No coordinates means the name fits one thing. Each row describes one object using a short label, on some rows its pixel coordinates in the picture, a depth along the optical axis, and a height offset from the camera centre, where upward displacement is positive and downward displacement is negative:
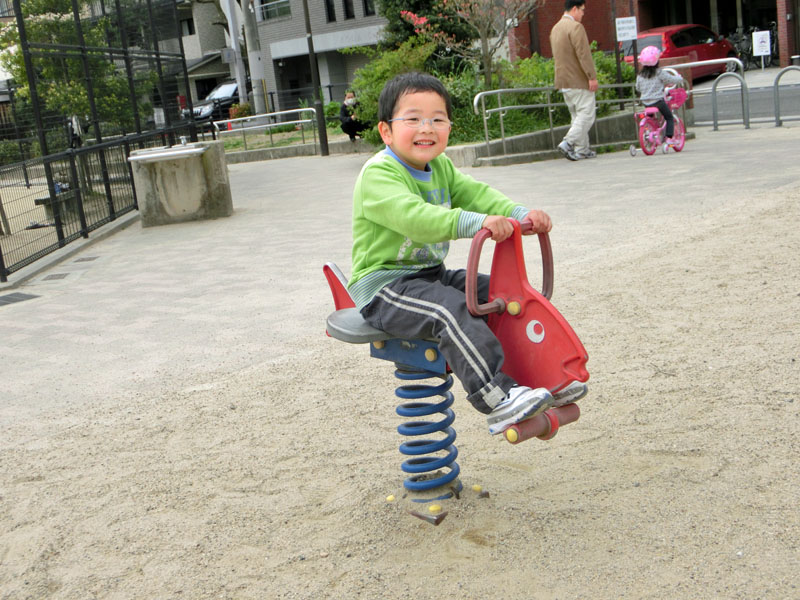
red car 29.69 +1.65
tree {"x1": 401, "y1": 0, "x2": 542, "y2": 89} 16.36 +1.79
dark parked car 36.31 +1.88
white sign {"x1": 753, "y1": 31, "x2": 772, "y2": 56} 27.80 +1.18
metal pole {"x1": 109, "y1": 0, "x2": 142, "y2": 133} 13.79 +1.45
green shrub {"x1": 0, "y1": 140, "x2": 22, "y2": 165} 12.88 +0.31
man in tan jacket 13.67 +0.52
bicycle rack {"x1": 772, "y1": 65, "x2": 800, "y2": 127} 15.51 -0.34
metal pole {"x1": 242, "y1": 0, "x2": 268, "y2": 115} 38.97 +4.10
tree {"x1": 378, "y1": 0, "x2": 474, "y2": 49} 20.09 +2.26
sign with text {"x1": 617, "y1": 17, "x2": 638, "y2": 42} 18.91 +1.44
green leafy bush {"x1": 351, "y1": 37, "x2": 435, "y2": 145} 17.50 +1.09
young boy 2.95 -0.38
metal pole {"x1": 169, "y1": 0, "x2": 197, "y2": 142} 16.60 +1.24
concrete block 11.82 -0.39
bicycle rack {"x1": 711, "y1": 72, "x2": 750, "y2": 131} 16.16 -0.25
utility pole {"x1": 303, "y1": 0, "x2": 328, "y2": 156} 21.84 +0.51
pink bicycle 13.70 -0.57
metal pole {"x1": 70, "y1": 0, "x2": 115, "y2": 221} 12.17 +1.03
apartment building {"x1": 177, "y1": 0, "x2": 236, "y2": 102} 51.40 +6.02
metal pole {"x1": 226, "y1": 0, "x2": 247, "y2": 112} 38.58 +3.86
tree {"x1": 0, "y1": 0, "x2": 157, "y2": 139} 11.73 +1.30
